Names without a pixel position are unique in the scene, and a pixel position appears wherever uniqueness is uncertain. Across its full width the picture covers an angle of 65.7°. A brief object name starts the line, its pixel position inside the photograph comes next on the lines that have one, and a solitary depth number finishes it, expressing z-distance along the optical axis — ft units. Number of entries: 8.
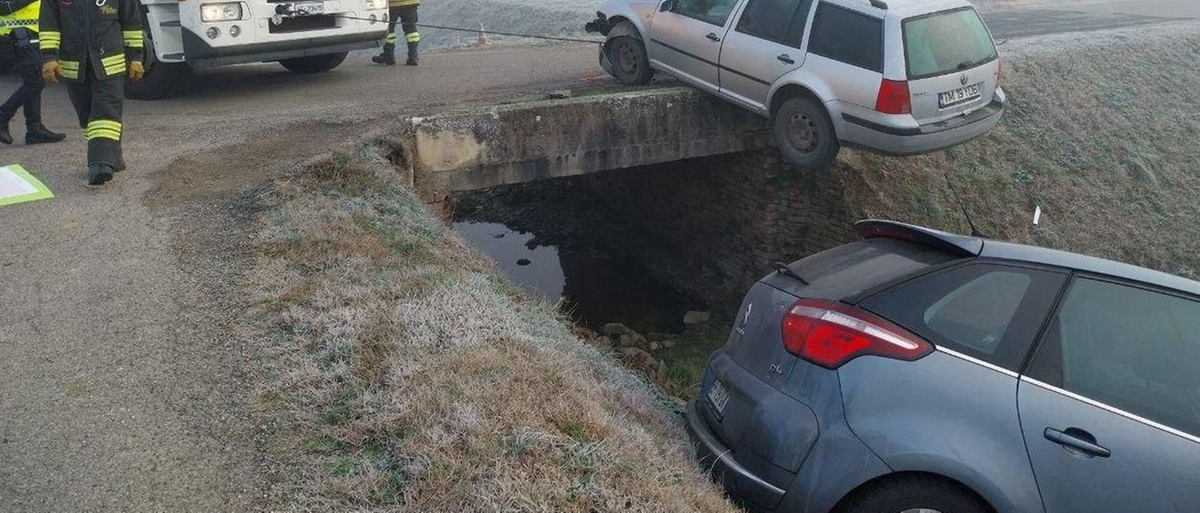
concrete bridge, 27.94
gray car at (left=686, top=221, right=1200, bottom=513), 11.31
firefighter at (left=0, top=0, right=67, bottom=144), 25.75
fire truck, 30.17
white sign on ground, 21.79
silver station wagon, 27.02
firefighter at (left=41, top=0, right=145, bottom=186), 21.95
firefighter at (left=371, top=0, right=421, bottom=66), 41.34
